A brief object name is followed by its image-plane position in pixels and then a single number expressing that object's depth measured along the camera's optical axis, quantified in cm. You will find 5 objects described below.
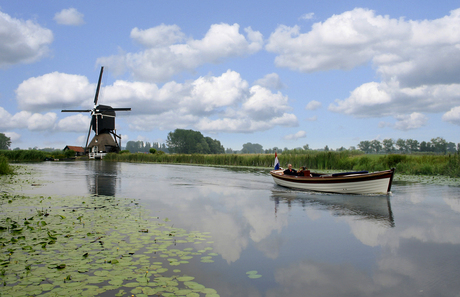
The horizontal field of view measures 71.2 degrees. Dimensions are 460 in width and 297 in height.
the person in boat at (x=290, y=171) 1848
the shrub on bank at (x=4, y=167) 2444
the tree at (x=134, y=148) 18810
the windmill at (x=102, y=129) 7044
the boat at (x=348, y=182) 1503
